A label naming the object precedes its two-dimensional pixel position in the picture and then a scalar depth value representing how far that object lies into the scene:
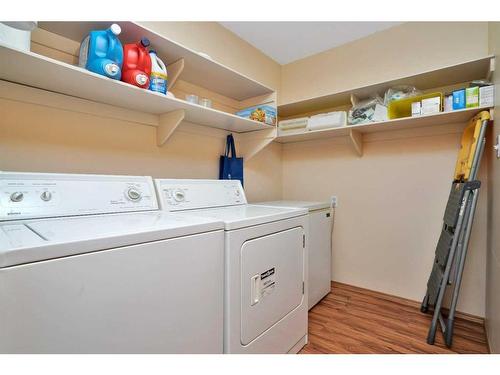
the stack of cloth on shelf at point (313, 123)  2.28
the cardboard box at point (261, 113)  2.21
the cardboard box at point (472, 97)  1.67
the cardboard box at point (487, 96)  1.60
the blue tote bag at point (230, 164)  2.29
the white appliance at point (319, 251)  2.12
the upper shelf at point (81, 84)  1.05
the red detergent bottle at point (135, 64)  1.32
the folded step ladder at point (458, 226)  1.62
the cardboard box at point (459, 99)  1.72
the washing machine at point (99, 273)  0.62
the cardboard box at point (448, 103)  1.77
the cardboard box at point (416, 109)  1.88
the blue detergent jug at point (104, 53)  1.21
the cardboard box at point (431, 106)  1.81
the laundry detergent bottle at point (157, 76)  1.43
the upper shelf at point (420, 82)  1.75
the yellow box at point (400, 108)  1.98
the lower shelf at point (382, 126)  1.82
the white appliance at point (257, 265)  1.14
